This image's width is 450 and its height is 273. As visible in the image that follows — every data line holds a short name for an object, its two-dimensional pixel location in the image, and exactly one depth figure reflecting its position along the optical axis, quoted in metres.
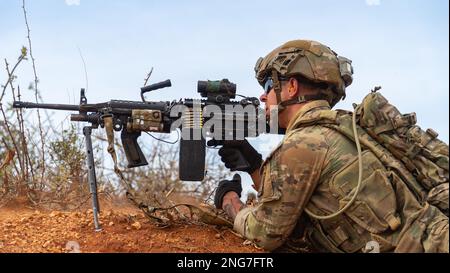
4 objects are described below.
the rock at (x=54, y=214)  5.71
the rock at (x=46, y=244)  4.79
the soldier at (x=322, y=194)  4.09
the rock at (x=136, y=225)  5.23
